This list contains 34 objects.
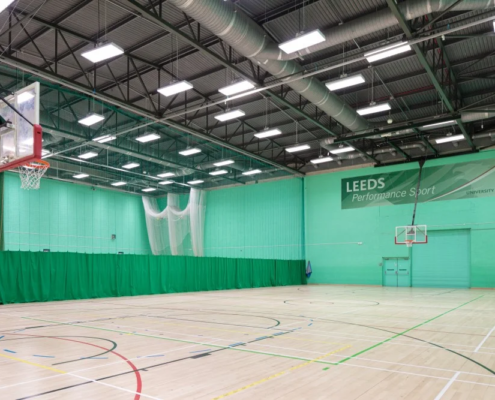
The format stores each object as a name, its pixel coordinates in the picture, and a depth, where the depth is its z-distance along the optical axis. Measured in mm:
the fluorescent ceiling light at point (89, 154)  24891
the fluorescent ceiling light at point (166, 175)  28714
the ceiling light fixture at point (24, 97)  9864
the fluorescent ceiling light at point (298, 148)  23453
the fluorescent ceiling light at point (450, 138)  22275
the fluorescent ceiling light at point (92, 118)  18047
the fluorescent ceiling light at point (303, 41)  11328
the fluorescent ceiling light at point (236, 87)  14928
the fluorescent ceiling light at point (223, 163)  26853
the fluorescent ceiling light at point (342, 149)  24089
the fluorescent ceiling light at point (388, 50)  12680
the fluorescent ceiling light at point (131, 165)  26406
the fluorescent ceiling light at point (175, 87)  14750
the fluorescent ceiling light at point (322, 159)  25741
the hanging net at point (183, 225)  27578
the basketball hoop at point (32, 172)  10425
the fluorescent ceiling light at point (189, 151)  23250
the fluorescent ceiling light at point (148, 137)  20656
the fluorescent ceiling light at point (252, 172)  28344
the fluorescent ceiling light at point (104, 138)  21539
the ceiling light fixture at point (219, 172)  29208
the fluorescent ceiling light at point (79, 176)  28803
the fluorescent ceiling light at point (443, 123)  20034
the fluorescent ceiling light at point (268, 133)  20500
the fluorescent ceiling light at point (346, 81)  14367
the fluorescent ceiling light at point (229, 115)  17734
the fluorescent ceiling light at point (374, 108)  17234
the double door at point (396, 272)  27469
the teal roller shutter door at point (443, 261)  25634
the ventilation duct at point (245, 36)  10930
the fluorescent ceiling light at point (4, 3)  7793
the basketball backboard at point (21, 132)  8844
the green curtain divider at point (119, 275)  17781
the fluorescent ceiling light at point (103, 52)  12297
